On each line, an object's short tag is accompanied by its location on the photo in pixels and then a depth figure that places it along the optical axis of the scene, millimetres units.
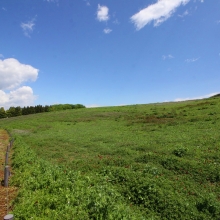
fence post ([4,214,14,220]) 5840
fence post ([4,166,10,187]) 10172
